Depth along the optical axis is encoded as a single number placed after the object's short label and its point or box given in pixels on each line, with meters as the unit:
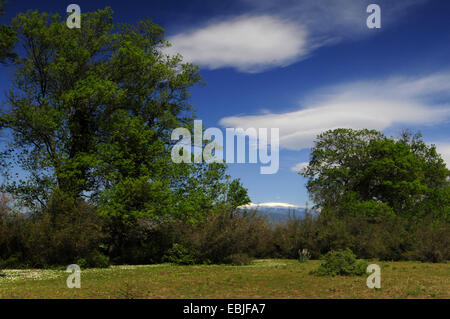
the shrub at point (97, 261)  24.83
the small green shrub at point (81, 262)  23.91
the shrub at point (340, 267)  19.64
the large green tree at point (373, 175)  46.50
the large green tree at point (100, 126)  28.78
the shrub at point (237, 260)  27.05
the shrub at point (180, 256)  26.91
